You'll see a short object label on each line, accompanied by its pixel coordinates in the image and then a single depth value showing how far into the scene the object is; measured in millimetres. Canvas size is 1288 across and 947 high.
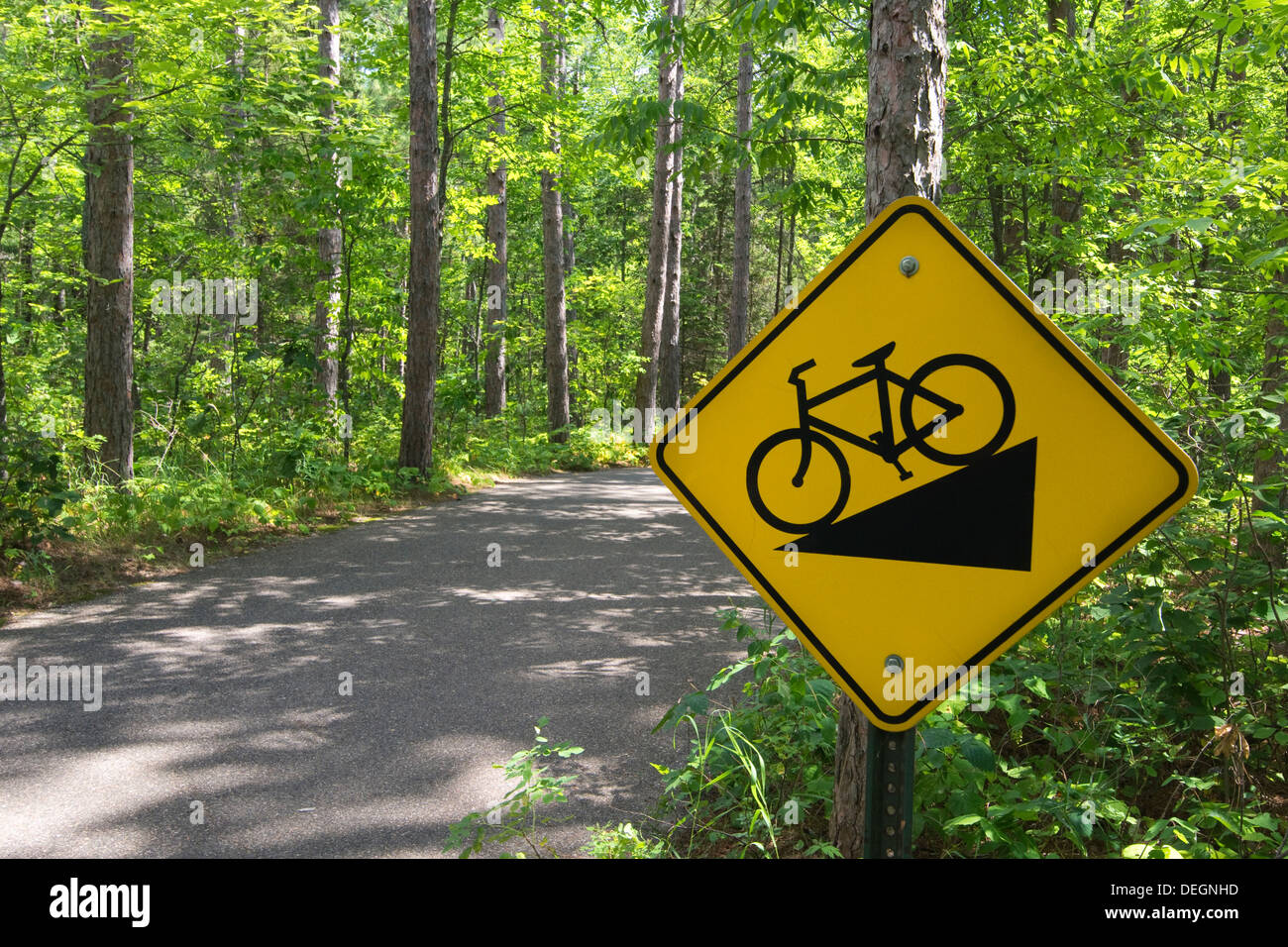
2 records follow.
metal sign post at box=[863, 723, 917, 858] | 1897
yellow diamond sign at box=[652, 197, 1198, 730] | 1832
